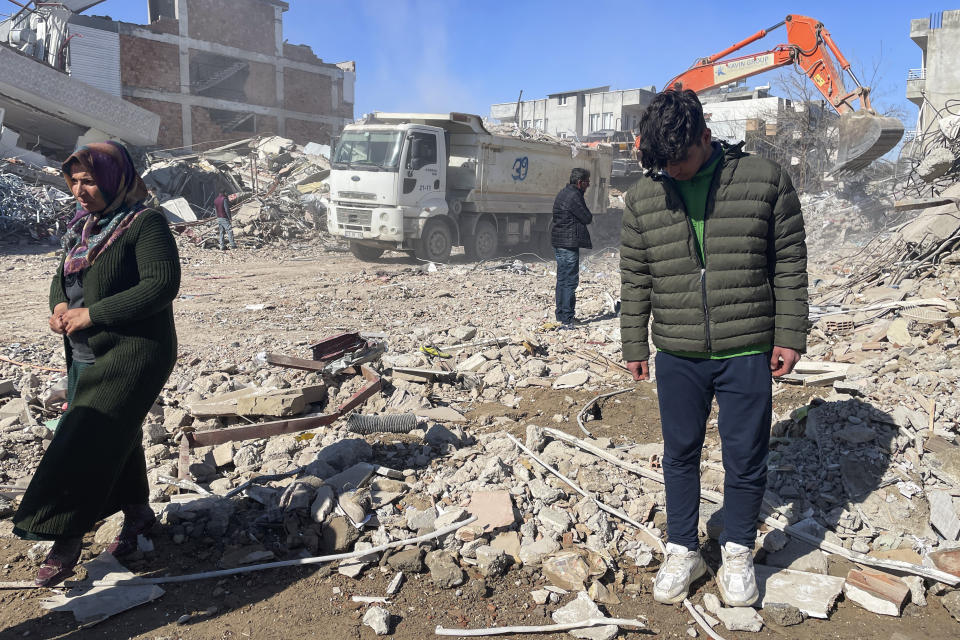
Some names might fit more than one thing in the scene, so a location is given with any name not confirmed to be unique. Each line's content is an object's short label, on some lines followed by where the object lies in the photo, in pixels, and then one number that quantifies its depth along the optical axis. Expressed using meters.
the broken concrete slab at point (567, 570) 2.77
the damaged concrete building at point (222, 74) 26.34
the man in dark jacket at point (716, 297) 2.41
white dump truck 12.57
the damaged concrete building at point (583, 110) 47.00
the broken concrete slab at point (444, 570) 2.78
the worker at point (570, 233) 7.33
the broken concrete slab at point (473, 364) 5.94
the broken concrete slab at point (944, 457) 3.30
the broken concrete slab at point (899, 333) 5.48
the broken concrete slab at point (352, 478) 3.44
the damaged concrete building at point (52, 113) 17.03
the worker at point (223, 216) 14.23
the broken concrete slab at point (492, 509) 3.08
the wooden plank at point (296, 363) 5.25
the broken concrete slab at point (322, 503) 3.17
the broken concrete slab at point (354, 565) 2.85
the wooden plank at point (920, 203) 7.53
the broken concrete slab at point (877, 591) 2.58
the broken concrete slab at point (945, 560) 2.72
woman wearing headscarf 2.49
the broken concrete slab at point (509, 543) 2.98
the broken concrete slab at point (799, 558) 2.82
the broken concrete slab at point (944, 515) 2.96
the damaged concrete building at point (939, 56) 28.44
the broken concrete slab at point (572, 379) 5.52
